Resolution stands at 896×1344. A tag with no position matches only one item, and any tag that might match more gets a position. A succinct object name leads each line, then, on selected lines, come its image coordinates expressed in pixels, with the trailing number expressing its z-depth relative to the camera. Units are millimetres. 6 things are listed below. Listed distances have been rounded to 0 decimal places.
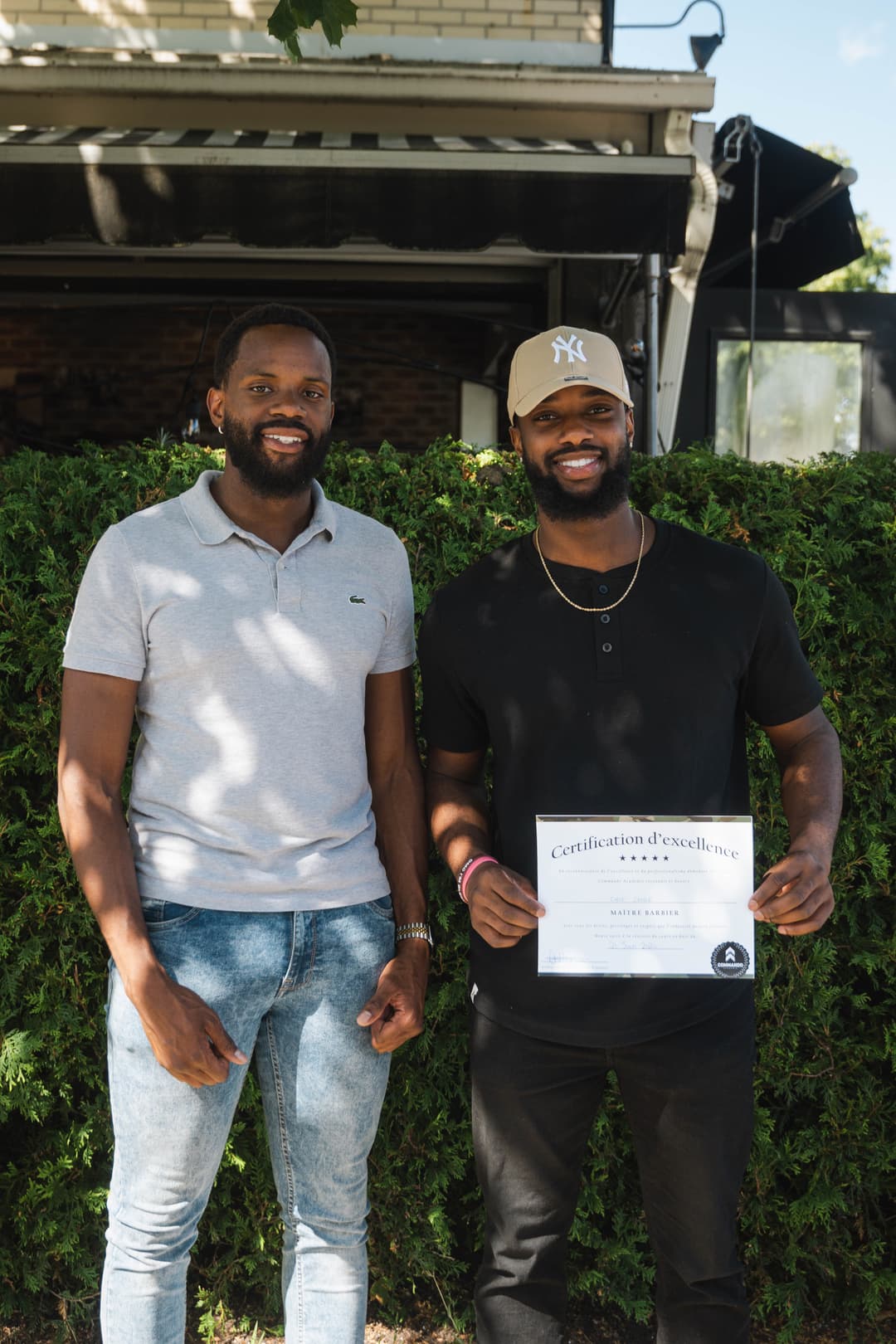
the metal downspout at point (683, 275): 5691
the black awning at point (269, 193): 5121
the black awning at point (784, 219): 7238
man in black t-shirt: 2086
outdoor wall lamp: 6113
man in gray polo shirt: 2090
